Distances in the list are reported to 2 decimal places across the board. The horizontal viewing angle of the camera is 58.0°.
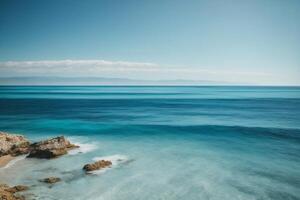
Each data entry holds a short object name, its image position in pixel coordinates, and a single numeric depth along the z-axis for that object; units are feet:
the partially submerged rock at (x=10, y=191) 51.10
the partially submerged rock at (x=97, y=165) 73.61
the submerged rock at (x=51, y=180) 64.25
